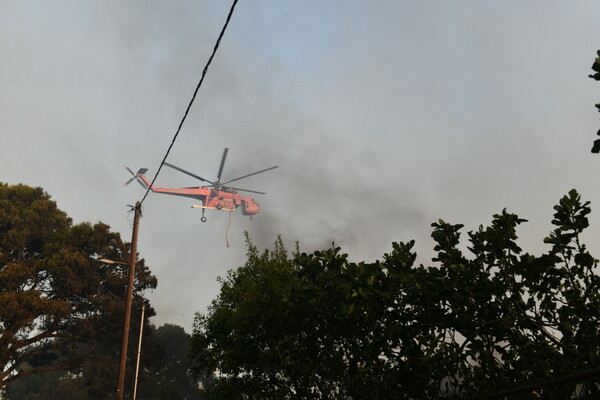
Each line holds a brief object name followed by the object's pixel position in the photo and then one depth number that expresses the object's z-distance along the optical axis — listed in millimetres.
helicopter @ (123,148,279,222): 108094
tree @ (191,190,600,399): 12133
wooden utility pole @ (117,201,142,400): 21812
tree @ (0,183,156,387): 39906
